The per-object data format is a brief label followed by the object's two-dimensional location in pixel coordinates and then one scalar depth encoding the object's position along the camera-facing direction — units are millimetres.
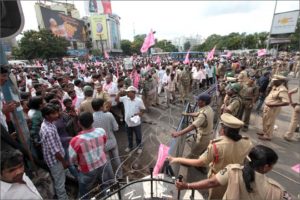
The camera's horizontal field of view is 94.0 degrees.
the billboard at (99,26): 55880
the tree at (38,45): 24231
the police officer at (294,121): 3913
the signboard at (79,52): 40264
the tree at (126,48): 61674
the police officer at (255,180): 1217
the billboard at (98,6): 60138
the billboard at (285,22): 18810
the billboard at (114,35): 64527
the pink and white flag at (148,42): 7128
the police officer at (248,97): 4332
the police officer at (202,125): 2472
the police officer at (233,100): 3358
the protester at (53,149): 2109
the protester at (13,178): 1099
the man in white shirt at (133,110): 3342
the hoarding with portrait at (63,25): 33932
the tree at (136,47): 57794
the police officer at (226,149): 1653
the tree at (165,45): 59699
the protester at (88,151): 1936
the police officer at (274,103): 3591
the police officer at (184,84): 6857
